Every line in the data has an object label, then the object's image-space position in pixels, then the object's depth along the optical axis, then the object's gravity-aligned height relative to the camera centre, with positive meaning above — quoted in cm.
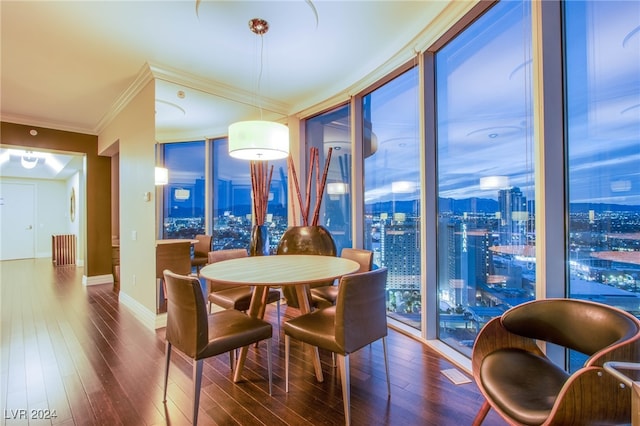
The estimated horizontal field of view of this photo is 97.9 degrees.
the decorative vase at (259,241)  360 -35
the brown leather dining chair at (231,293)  246 -73
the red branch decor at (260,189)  365 +34
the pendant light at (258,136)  220 +63
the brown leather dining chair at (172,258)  318 -51
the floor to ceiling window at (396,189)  282 +26
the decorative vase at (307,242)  325 -33
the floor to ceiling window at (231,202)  415 +20
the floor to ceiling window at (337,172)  369 +56
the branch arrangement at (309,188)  341 +33
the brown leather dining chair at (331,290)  266 -76
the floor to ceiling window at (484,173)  187 +30
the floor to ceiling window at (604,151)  137 +31
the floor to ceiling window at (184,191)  357 +34
